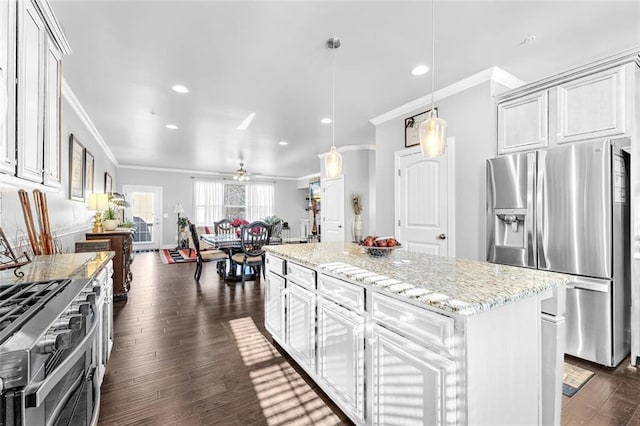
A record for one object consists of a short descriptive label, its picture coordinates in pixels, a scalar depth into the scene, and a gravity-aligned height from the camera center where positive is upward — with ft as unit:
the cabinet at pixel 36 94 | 4.86 +2.27
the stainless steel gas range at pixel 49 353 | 2.35 -1.31
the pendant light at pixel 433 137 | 6.08 +1.61
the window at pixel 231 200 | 32.76 +1.67
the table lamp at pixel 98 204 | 12.44 +0.45
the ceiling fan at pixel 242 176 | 23.47 +3.15
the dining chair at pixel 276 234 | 16.81 -1.29
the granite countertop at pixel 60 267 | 5.14 -1.07
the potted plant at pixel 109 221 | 13.39 -0.28
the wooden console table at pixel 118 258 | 12.41 -1.83
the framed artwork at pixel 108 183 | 21.25 +2.42
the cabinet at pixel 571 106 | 7.33 +3.03
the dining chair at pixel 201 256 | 16.37 -2.29
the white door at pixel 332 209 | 20.40 +0.39
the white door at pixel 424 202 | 11.15 +0.50
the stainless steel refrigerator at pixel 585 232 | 7.36 -0.46
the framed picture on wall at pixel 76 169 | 12.05 +1.98
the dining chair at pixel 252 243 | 14.94 -1.47
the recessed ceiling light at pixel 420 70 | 9.41 +4.70
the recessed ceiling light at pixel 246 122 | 14.02 +4.72
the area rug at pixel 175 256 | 23.21 -3.53
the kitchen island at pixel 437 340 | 3.61 -1.82
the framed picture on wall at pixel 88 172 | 14.57 +2.21
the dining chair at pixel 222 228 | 19.57 -0.93
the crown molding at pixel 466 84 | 9.69 +4.58
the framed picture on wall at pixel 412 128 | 12.20 +3.70
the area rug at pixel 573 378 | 6.55 -3.87
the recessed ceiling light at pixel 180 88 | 10.72 +4.66
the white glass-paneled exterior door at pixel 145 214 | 29.60 +0.07
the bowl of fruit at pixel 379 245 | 6.89 -0.73
